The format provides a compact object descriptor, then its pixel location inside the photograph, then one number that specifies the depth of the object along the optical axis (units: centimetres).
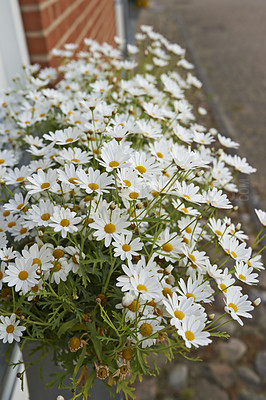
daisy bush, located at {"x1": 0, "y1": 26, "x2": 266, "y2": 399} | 88
